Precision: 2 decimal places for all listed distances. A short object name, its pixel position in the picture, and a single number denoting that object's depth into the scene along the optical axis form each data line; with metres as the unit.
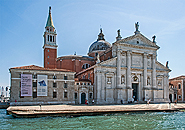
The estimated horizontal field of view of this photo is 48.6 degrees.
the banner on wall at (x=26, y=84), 30.28
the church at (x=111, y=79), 31.22
